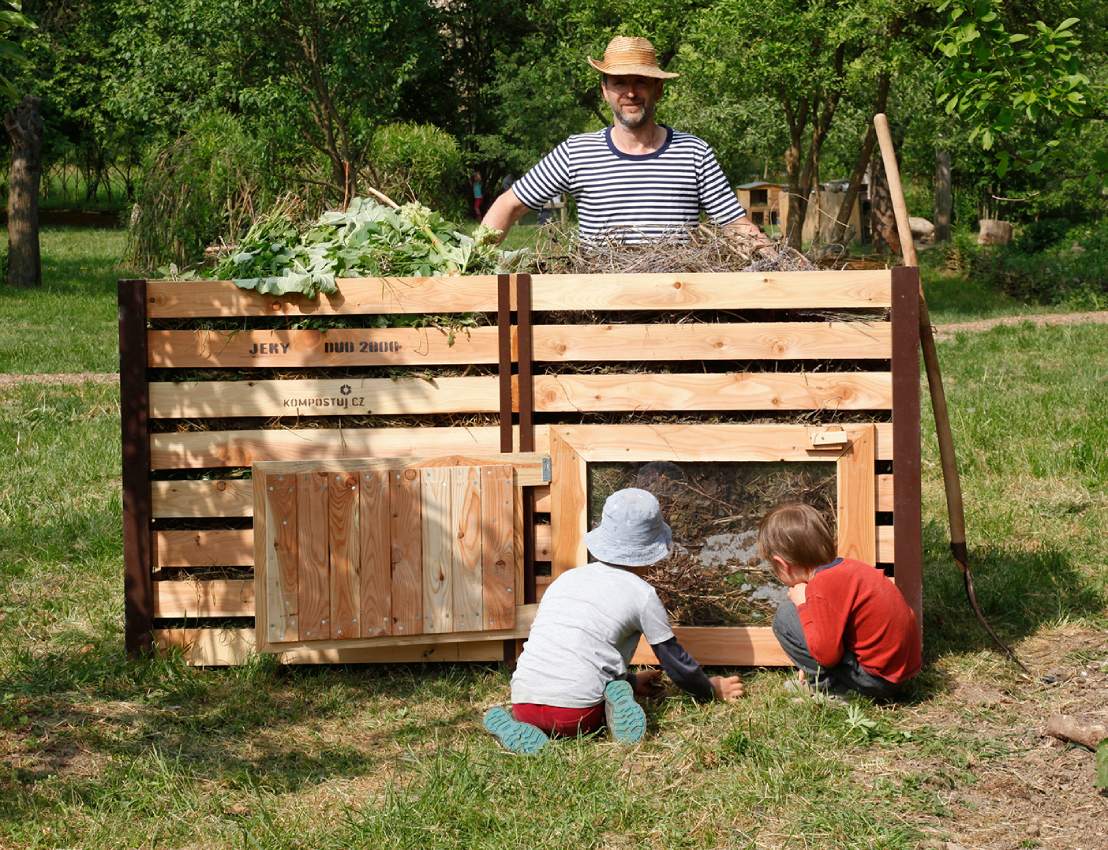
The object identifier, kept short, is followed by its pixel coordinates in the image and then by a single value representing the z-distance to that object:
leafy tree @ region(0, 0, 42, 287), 17.73
